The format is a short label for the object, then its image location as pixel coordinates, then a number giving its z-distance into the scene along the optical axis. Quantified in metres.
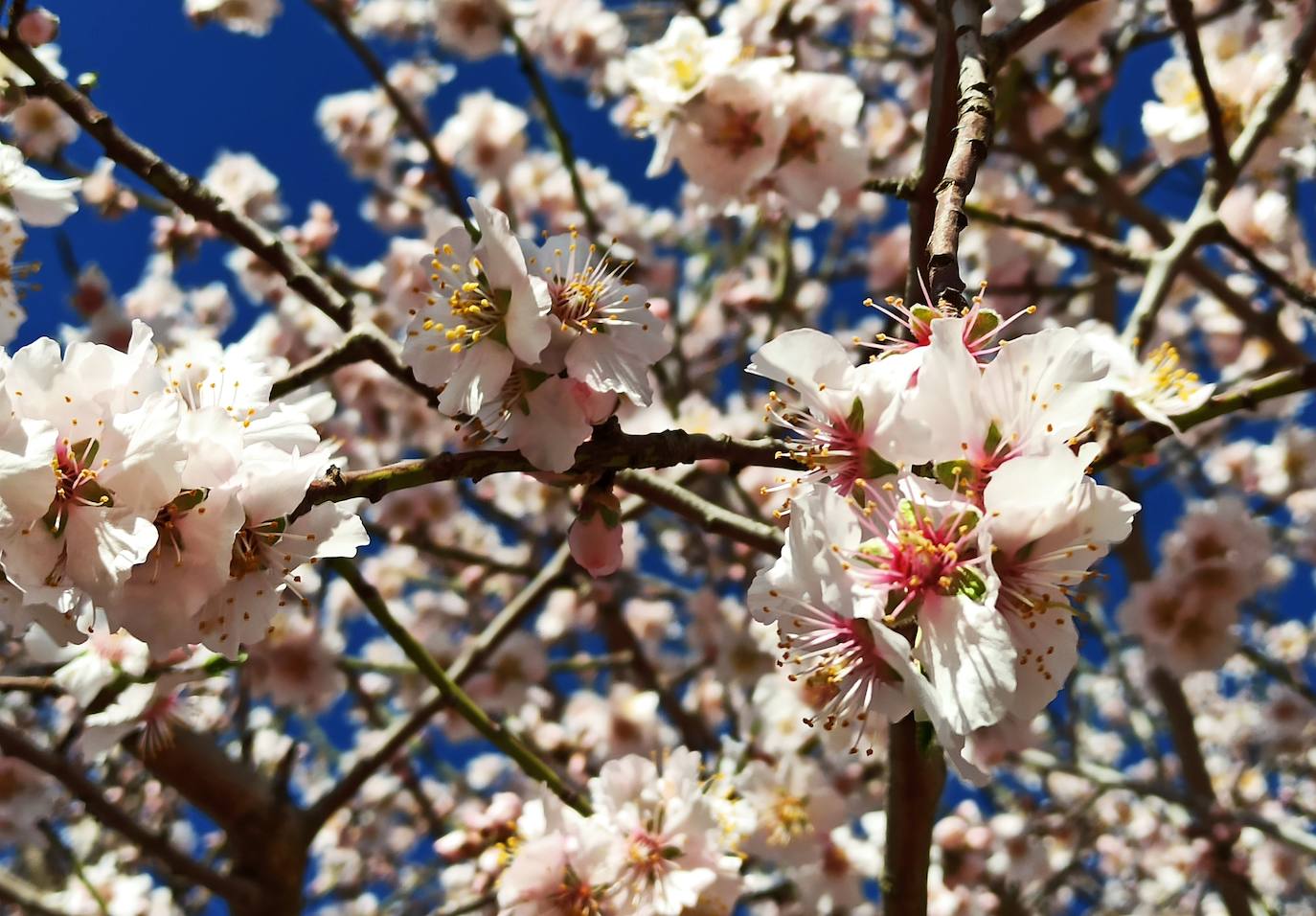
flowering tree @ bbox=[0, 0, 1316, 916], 0.18
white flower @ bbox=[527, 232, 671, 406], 0.22
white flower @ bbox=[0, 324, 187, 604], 0.18
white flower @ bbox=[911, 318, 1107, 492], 0.18
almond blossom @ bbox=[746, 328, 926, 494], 0.18
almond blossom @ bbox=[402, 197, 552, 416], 0.21
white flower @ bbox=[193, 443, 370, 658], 0.20
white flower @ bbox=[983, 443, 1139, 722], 0.17
